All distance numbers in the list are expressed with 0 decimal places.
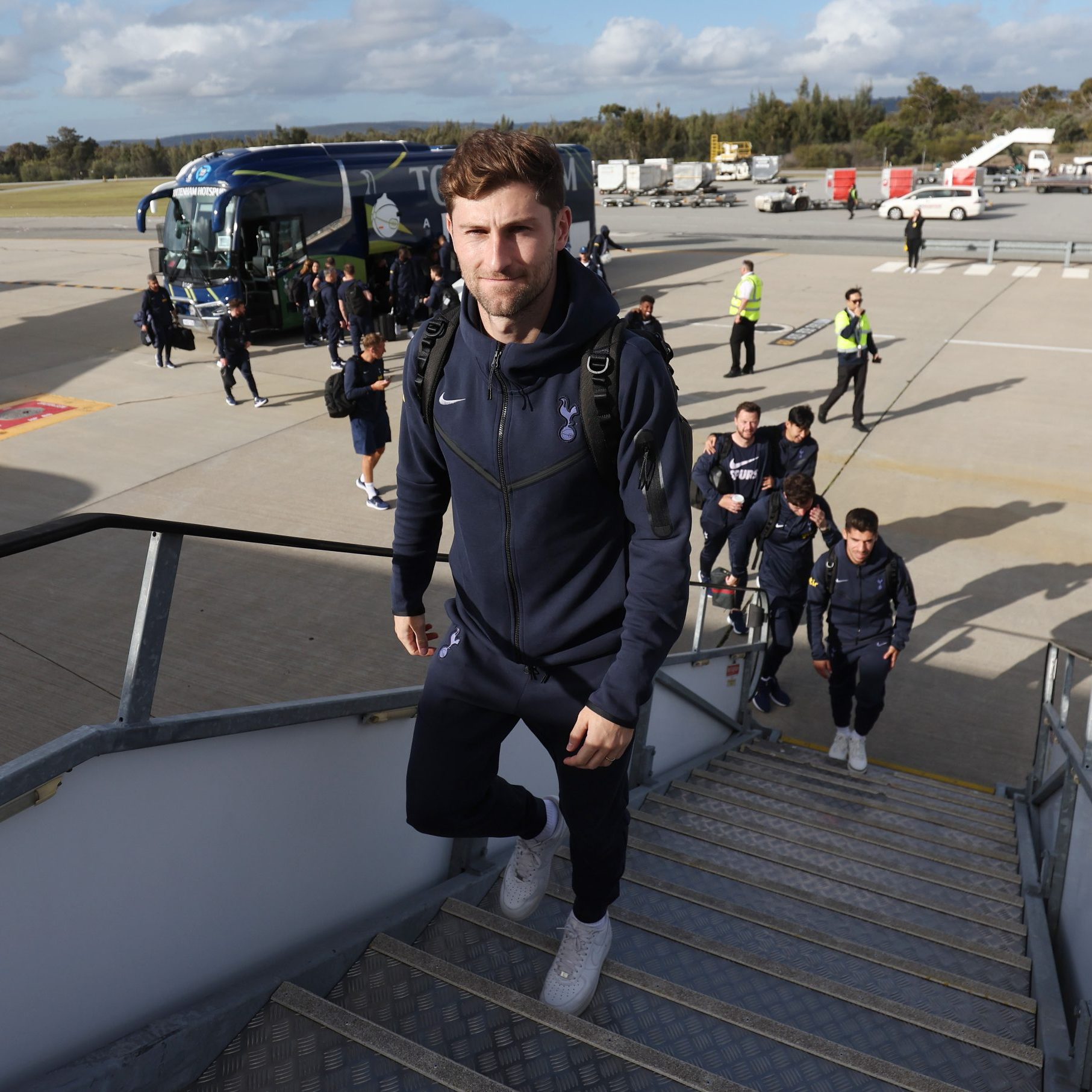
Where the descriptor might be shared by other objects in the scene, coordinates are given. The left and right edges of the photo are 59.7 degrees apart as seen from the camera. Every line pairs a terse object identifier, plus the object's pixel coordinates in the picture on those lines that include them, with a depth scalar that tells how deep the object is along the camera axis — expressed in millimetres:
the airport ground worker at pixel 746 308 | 13977
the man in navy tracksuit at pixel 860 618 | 5805
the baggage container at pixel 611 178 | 51031
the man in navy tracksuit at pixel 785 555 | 6570
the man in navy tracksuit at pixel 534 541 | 2076
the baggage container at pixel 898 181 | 44688
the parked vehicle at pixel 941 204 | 39219
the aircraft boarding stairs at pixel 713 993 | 2354
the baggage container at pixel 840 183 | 45938
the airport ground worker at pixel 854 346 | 12047
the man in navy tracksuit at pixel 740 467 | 7543
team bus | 16453
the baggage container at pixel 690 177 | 50500
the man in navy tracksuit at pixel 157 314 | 15250
